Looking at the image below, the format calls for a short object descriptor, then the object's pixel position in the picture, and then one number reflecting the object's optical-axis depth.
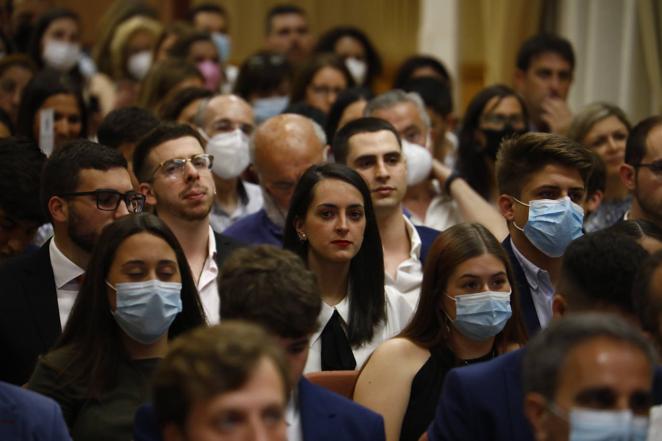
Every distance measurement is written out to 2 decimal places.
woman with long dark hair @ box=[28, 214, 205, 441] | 9.25
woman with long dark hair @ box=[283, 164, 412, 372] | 11.20
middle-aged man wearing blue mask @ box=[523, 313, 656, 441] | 7.00
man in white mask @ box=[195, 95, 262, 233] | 14.75
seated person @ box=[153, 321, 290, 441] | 6.71
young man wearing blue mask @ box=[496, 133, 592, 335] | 11.52
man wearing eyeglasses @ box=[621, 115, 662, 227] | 12.34
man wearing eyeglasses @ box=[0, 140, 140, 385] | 10.51
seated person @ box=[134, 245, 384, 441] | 8.27
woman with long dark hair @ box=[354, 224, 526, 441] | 9.95
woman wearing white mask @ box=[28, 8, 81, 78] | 21.39
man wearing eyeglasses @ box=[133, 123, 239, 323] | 12.04
